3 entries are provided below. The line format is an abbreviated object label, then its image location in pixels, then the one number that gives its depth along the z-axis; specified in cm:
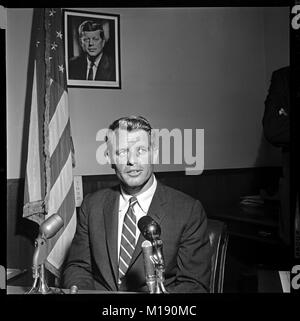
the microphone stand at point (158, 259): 94
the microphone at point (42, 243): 102
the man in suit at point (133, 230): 118
